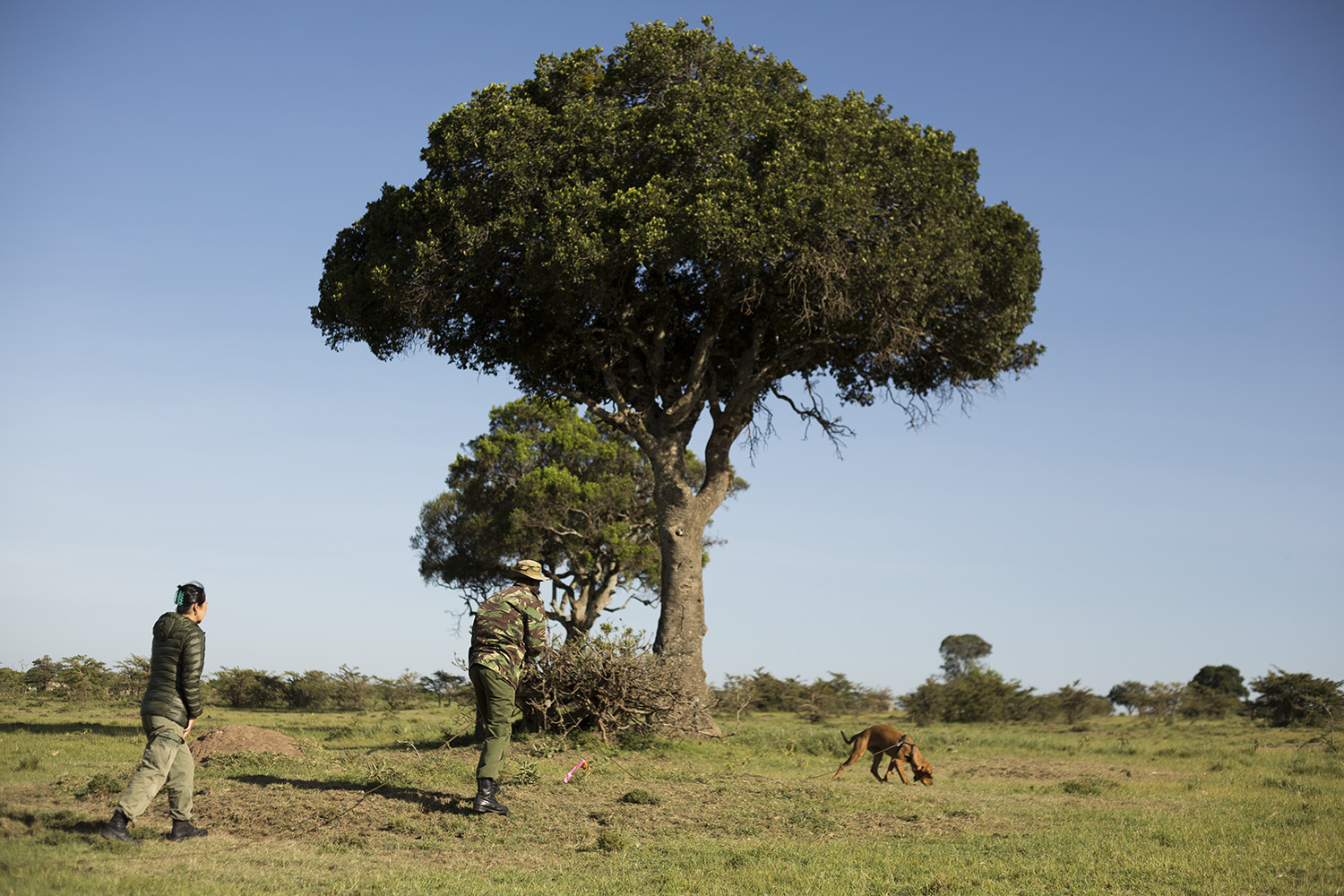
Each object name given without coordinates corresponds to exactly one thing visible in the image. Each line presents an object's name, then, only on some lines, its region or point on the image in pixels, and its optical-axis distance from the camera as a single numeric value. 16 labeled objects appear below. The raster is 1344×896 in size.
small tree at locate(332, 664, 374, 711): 30.52
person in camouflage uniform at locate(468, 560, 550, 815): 8.27
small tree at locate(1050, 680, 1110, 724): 34.31
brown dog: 12.33
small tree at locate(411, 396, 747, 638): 35.31
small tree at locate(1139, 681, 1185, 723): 35.69
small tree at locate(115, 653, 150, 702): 25.70
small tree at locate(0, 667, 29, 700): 25.80
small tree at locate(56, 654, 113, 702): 25.62
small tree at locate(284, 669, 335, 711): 30.19
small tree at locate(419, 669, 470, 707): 29.52
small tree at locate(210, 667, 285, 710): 30.20
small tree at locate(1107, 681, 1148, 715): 36.81
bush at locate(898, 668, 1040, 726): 32.09
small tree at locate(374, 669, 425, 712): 33.03
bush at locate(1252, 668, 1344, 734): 26.08
